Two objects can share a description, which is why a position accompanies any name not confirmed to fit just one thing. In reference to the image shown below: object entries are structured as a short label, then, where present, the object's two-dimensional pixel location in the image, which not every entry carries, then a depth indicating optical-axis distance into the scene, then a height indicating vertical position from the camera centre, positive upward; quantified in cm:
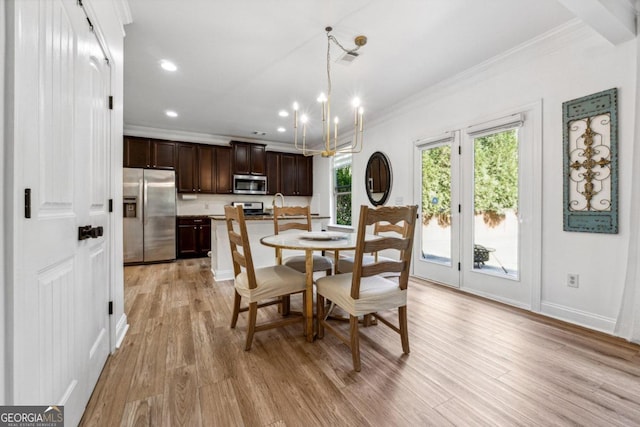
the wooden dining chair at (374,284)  165 -51
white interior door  80 +3
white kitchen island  374 -50
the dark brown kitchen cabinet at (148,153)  498 +113
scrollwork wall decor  214 +41
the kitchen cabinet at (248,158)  585 +120
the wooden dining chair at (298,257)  251 -44
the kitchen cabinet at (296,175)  652 +92
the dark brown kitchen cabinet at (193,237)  521 -50
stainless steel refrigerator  461 -6
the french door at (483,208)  269 +4
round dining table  191 -25
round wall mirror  437 +57
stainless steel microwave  590 +62
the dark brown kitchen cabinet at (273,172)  632 +95
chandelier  235 +159
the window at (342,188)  568 +52
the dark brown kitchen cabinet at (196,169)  542 +89
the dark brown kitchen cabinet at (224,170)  574 +90
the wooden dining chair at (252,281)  187 -51
